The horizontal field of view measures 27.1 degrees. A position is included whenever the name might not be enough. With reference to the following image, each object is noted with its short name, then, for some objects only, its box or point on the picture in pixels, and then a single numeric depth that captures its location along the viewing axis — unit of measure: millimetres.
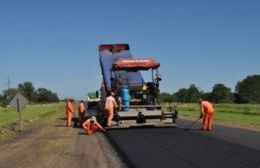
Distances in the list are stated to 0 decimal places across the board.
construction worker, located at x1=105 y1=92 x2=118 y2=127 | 23969
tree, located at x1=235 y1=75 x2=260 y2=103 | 153750
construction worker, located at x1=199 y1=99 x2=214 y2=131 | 22969
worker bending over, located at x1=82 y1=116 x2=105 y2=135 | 23512
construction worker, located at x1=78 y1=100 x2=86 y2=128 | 28703
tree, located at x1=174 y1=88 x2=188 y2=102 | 167025
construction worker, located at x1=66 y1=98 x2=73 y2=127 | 29039
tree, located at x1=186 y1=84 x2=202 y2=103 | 163125
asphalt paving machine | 24203
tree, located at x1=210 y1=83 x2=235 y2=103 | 149950
